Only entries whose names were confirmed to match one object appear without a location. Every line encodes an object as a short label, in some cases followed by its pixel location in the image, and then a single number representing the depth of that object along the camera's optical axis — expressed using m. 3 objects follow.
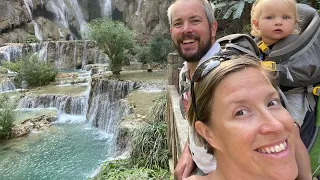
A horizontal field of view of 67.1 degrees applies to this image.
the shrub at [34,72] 13.00
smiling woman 0.70
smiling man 1.36
